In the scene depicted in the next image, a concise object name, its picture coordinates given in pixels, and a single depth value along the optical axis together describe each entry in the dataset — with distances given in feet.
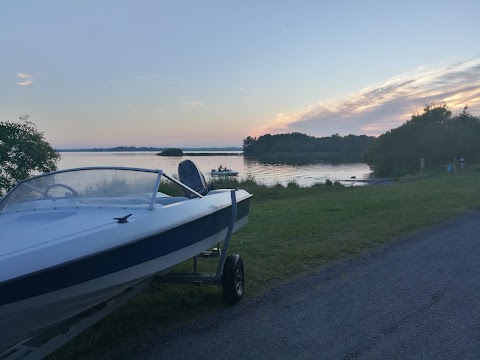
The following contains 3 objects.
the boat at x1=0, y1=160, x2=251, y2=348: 8.47
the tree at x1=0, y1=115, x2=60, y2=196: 47.65
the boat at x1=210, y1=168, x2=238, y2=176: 113.70
